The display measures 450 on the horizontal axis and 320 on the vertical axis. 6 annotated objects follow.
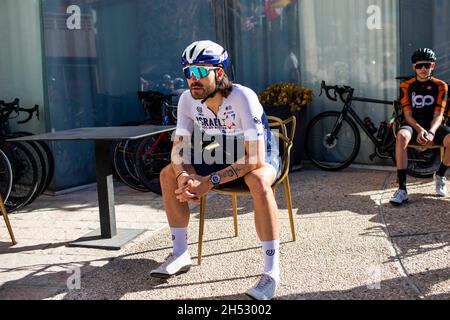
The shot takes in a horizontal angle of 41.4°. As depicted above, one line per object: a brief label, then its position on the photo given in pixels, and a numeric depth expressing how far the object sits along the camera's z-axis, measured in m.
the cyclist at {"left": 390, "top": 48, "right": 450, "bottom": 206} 5.26
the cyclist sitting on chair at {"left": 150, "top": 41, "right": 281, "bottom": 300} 3.39
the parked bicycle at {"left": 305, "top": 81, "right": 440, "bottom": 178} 6.21
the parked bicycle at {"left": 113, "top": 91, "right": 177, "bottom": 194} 6.06
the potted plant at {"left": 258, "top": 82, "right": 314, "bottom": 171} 6.73
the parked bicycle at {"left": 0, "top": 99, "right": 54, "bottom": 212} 5.72
